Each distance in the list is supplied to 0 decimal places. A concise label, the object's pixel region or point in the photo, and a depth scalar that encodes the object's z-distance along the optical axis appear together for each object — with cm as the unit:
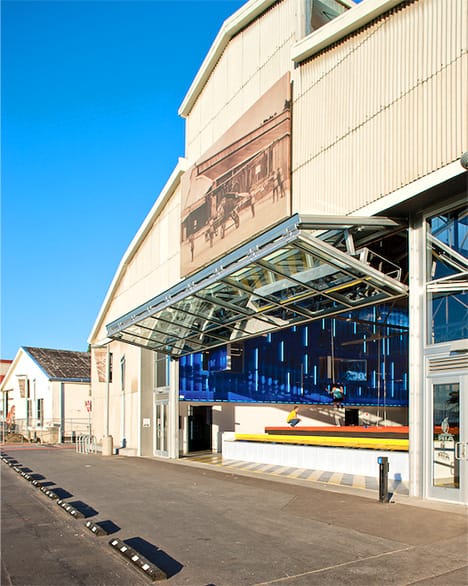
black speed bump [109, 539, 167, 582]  752
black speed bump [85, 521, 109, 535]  1002
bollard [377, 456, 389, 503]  1246
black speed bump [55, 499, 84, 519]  1160
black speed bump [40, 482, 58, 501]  1422
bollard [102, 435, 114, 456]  2885
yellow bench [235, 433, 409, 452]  1635
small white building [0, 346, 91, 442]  4850
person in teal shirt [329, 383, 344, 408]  2539
